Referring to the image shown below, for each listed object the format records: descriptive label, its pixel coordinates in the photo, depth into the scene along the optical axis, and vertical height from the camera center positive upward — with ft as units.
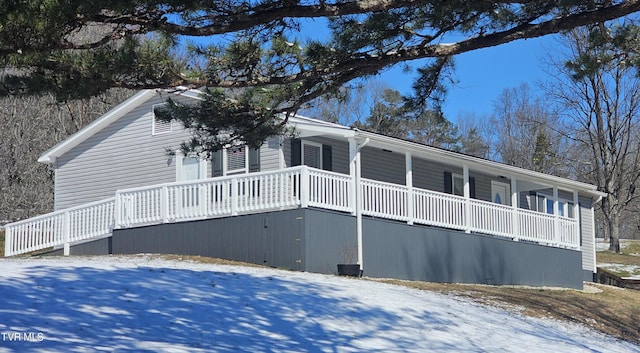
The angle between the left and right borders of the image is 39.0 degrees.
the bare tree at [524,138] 179.22 +25.97
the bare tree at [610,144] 148.56 +21.04
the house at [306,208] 64.34 +4.44
